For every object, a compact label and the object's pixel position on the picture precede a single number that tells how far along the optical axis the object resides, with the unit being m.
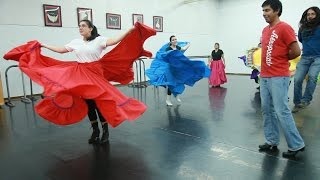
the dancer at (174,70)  4.96
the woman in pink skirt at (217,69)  7.52
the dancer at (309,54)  3.96
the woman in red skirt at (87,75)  2.58
